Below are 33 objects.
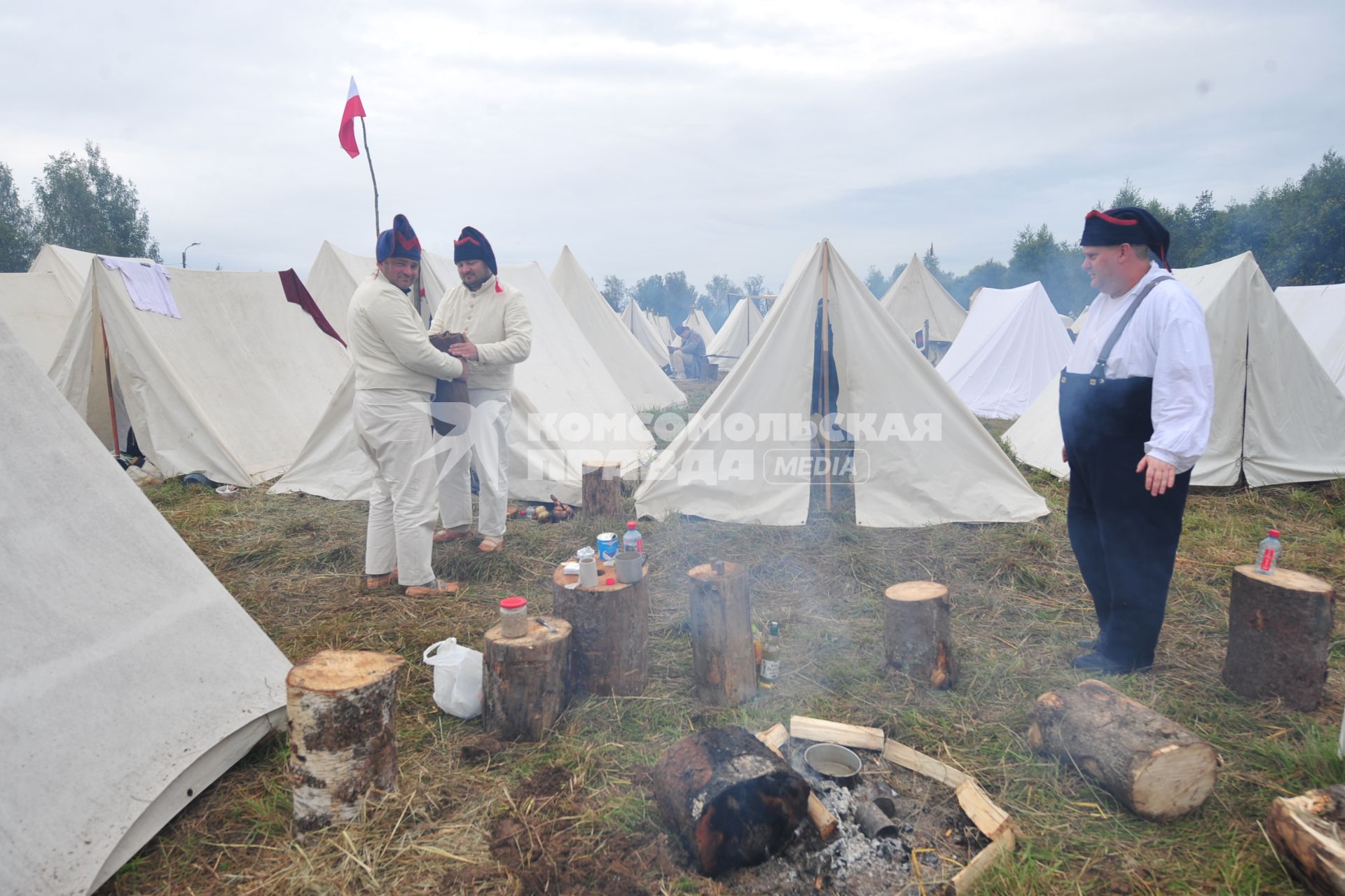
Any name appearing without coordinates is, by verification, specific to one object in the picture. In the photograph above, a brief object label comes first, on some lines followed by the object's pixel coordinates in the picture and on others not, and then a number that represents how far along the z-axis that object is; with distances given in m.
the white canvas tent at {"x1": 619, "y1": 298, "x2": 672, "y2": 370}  16.56
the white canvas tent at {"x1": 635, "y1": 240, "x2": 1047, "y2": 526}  4.74
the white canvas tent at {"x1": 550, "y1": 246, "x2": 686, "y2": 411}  9.75
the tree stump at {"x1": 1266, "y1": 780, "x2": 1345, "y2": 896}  1.56
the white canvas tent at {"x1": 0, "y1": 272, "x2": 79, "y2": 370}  7.90
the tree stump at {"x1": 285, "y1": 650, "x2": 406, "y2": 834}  1.85
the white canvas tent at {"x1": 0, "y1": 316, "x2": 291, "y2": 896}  1.63
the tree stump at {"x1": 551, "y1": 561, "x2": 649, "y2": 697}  2.53
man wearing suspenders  2.29
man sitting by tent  16.03
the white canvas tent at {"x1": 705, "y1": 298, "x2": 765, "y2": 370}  16.50
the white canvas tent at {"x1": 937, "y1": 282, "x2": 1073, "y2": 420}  9.31
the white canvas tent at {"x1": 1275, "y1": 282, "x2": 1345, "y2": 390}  7.62
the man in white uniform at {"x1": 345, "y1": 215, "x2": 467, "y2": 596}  3.29
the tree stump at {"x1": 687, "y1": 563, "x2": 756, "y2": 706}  2.51
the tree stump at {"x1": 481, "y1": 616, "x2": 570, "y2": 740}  2.29
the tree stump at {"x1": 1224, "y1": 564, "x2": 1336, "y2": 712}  2.36
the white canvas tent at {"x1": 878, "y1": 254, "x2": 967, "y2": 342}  14.15
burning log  1.76
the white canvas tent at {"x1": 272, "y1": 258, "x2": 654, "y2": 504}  5.29
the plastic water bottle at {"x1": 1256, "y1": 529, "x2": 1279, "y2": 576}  2.46
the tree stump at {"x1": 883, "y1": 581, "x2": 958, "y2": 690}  2.63
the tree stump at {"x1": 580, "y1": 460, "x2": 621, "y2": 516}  4.83
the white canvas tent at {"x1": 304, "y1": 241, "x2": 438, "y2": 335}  7.16
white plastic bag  2.44
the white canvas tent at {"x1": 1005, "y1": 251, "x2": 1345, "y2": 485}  5.32
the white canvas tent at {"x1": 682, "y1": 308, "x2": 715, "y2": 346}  23.44
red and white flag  4.46
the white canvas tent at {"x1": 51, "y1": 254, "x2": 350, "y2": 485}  5.74
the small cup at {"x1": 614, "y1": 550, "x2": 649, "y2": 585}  2.58
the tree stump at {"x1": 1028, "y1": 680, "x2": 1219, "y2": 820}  1.89
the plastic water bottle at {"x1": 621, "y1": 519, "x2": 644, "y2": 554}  2.97
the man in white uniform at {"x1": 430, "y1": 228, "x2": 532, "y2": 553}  3.90
